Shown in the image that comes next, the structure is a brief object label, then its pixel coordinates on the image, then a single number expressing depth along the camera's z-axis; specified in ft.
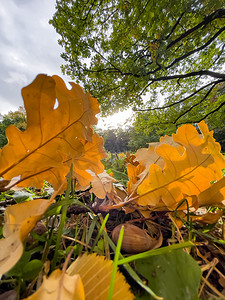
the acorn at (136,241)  0.29
